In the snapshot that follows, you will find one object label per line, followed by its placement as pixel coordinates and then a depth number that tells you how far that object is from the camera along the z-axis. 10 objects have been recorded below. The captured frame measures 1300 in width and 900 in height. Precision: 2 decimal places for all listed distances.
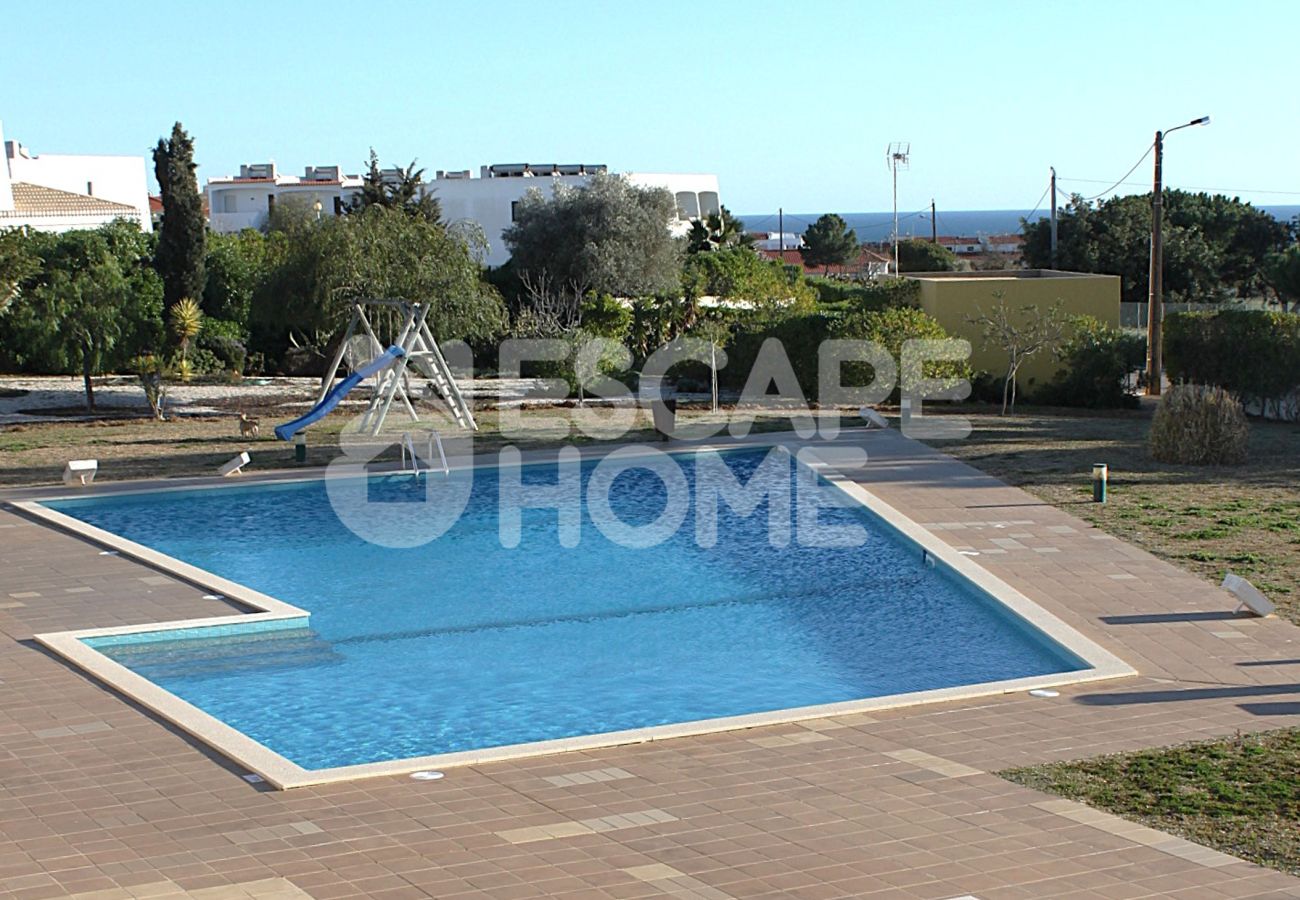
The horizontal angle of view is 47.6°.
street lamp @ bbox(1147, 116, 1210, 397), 25.17
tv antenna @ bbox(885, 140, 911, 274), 66.50
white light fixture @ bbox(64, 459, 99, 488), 17.03
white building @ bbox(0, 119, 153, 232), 42.72
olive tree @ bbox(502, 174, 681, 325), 41.94
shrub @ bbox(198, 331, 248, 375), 31.20
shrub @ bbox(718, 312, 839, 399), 26.42
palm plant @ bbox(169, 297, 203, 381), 28.53
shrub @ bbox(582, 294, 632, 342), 29.56
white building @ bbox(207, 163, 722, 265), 63.03
